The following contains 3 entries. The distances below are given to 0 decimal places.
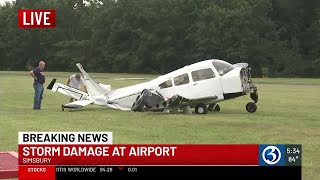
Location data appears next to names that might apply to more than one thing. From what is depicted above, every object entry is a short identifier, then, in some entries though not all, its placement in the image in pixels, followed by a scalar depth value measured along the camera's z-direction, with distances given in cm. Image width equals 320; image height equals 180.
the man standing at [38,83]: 2275
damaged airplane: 2078
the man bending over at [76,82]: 2541
